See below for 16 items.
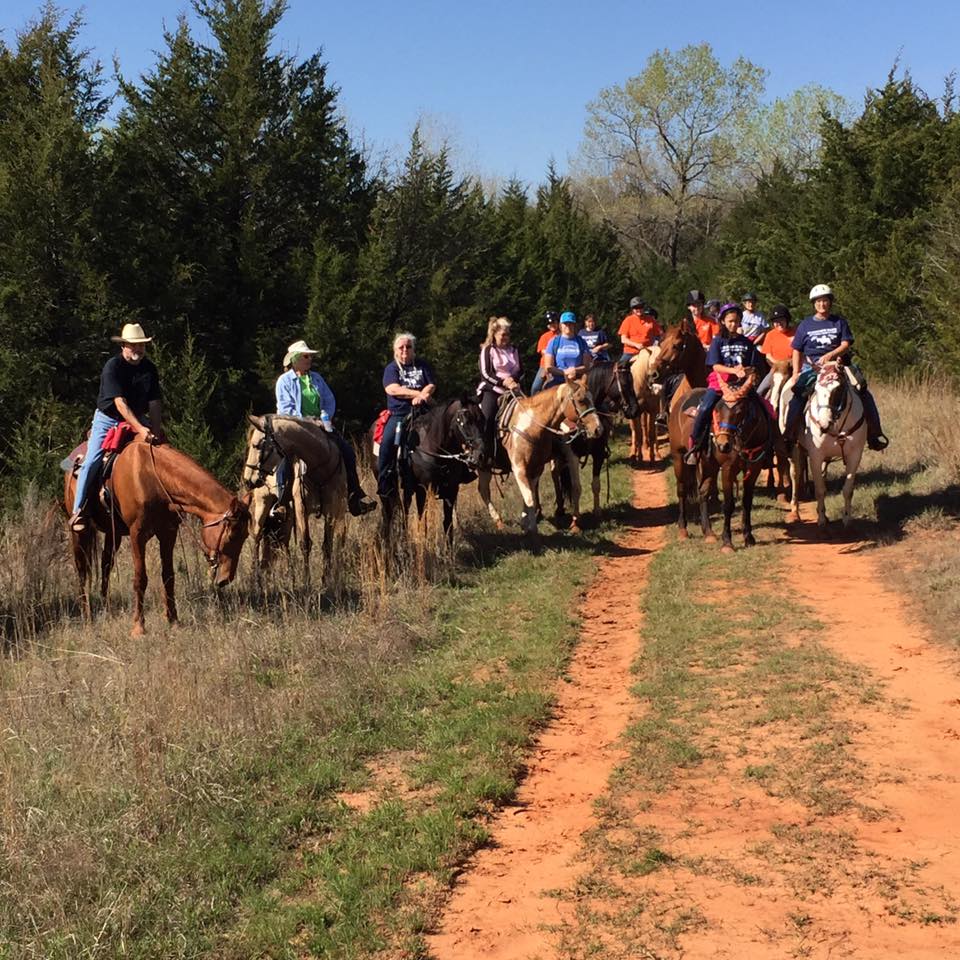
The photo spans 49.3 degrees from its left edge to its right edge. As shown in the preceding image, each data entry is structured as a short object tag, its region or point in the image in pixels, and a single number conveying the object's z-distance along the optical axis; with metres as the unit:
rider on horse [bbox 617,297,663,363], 19.97
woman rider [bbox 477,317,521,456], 13.89
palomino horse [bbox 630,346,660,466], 18.70
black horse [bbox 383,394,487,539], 12.17
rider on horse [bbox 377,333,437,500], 12.40
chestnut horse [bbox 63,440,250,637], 8.84
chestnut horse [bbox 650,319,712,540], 13.82
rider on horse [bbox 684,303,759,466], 12.23
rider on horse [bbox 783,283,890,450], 12.68
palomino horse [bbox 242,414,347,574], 10.65
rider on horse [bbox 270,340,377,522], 11.66
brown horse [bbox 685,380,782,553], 12.00
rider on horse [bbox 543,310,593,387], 14.99
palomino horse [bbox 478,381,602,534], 12.71
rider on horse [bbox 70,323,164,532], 9.52
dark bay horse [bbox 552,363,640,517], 14.33
